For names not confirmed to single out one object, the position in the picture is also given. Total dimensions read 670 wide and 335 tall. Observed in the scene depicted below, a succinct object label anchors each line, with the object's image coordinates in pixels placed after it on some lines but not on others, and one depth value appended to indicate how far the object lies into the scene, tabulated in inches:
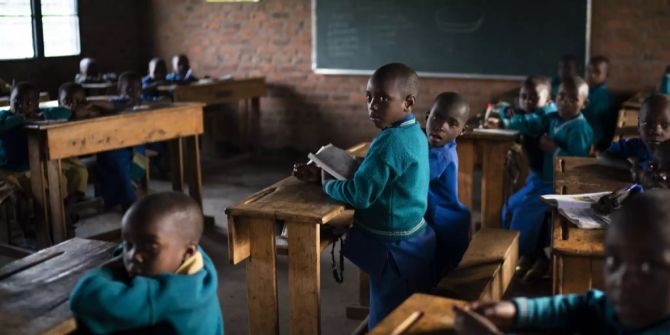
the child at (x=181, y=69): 312.6
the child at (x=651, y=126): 125.1
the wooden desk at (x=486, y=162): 183.6
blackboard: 282.8
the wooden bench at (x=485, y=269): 108.6
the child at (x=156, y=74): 297.7
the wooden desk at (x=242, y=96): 287.4
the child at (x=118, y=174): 217.2
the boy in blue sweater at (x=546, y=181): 169.3
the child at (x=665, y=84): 220.1
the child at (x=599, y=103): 251.8
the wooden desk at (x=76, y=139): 177.2
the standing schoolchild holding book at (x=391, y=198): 110.7
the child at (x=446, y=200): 132.9
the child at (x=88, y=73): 307.7
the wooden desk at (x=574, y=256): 89.4
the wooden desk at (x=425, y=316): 65.8
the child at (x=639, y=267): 53.9
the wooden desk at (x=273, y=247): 110.9
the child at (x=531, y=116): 185.5
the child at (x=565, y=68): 267.0
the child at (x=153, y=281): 69.6
